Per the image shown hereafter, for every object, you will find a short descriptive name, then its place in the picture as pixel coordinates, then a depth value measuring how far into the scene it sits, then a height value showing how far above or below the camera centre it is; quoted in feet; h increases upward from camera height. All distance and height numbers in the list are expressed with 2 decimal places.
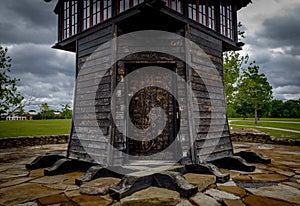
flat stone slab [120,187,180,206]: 10.08 -4.16
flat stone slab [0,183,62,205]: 10.82 -4.39
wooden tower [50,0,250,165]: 15.25 +1.72
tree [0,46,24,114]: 31.50 +3.72
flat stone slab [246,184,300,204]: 10.65 -4.30
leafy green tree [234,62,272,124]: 84.53 +9.15
